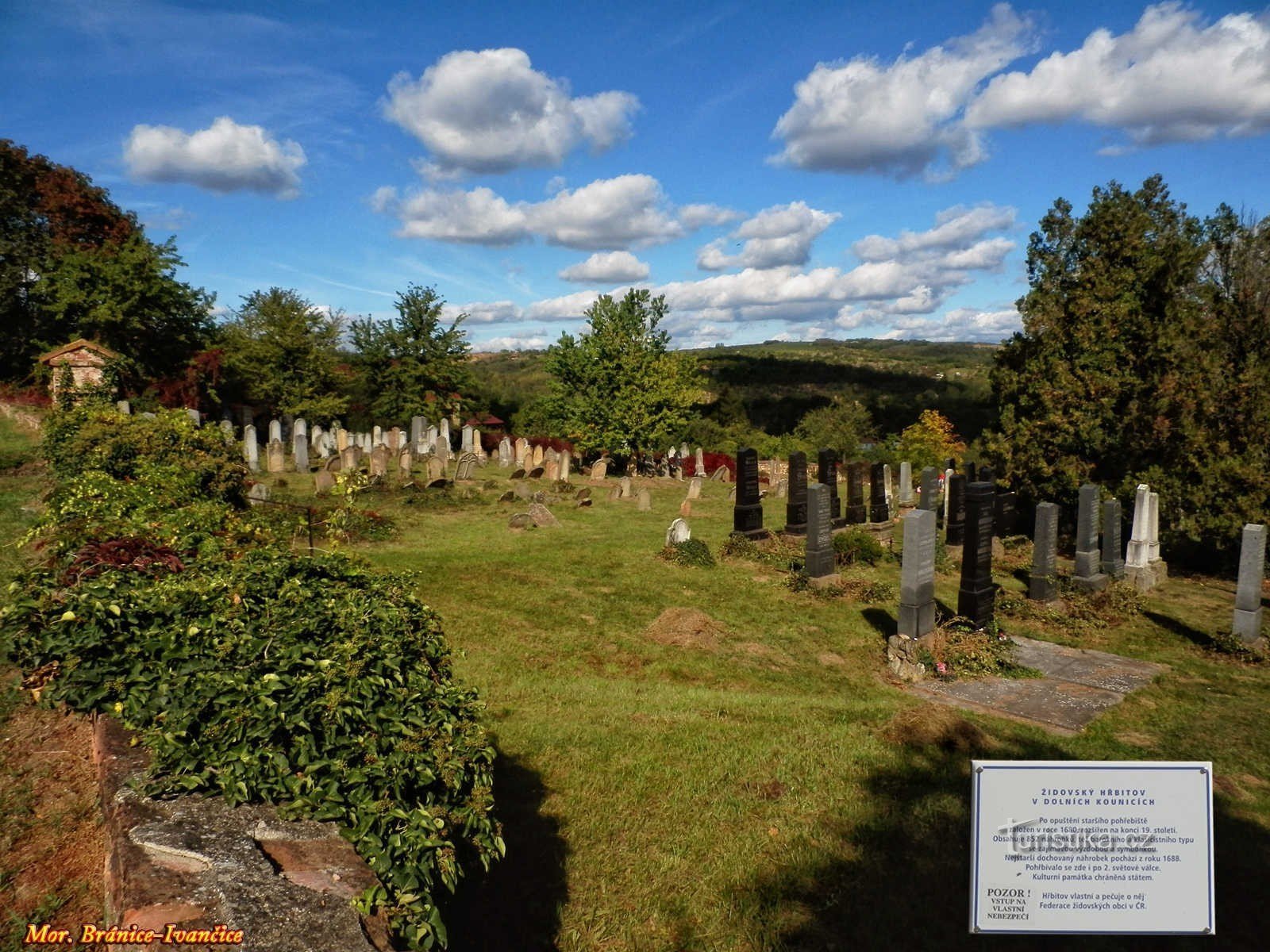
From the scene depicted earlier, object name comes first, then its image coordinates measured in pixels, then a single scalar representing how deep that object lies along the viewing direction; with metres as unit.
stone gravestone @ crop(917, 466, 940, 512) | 17.48
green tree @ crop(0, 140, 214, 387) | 24.86
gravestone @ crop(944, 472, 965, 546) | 17.42
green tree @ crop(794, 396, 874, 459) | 37.19
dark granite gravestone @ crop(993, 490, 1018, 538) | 17.12
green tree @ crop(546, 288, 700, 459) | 29.45
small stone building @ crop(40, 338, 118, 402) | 21.23
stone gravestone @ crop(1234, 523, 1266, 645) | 11.00
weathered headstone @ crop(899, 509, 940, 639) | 10.20
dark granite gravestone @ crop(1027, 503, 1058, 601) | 13.12
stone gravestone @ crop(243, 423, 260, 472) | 21.69
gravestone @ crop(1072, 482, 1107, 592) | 13.85
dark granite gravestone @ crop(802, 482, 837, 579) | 13.59
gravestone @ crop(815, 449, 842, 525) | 18.69
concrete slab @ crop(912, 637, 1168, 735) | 8.48
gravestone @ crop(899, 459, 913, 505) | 22.30
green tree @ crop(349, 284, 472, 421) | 32.81
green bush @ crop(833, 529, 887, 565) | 15.69
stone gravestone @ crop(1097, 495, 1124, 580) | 14.10
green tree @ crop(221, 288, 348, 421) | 29.39
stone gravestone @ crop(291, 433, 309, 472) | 22.19
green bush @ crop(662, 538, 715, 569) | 14.84
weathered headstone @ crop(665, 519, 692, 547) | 15.44
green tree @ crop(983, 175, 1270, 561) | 16.08
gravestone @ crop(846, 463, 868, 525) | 18.78
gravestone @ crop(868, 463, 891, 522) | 19.09
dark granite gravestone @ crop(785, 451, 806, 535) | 16.56
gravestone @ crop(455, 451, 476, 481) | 22.69
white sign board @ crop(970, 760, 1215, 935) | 3.19
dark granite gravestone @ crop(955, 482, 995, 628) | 11.17
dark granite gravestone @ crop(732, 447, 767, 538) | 16.27
